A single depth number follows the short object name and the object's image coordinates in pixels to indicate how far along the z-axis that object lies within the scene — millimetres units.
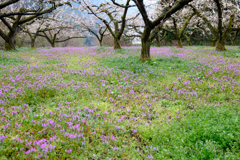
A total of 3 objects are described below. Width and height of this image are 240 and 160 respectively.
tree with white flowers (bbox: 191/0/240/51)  16312
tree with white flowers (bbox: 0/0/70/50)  18656
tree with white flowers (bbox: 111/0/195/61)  10367
